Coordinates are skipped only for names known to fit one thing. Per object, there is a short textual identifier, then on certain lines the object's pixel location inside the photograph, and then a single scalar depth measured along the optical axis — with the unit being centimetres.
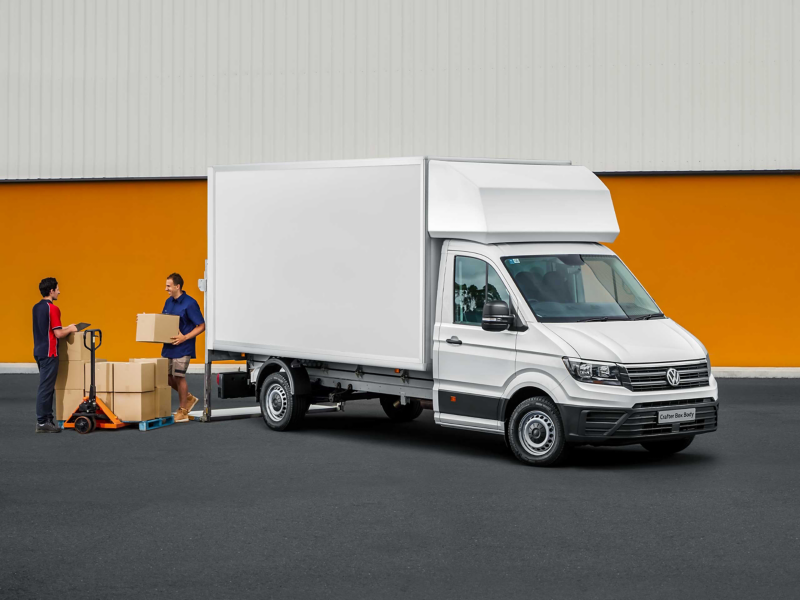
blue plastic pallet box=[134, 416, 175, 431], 1427
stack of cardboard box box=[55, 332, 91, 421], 1410
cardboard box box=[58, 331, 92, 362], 1408
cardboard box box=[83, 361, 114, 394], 1406
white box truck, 1116
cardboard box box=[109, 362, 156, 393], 1402
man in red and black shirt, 1385
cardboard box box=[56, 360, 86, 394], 1413
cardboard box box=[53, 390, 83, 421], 1419
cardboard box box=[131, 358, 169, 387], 1448
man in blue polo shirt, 1525
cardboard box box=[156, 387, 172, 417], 1465
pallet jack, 1390
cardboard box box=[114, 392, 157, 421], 1422
